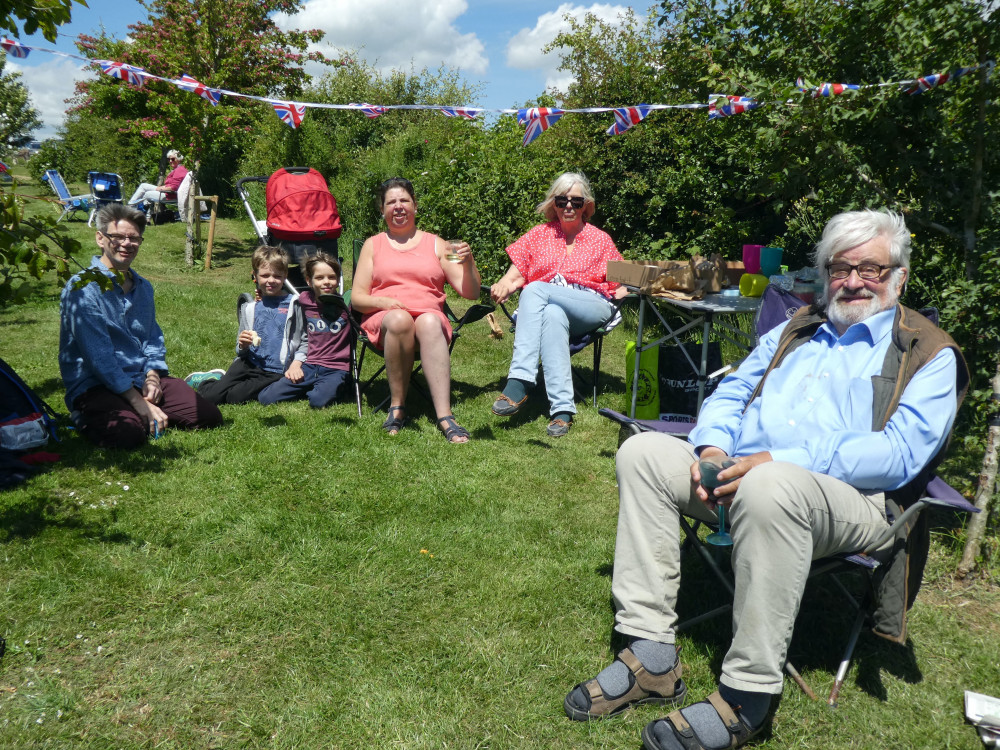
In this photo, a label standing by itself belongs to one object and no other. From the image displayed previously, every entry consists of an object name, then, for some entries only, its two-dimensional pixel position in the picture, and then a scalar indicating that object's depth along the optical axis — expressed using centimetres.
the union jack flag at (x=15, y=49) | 541
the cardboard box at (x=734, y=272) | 470
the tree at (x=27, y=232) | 253
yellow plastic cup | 442
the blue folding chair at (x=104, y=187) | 1309
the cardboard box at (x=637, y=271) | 450
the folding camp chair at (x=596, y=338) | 487
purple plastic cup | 466
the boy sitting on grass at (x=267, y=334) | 480
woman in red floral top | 456
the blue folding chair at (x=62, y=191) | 1457
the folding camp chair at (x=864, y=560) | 206
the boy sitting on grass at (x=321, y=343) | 476
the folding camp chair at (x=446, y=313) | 460
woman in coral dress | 433
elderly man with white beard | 199
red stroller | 584
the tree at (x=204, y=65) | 962
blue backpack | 346
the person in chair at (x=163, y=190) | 1385
